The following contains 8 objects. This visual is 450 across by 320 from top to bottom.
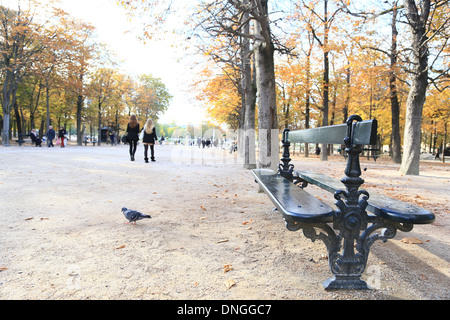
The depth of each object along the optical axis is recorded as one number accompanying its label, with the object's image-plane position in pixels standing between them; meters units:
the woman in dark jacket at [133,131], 11.30
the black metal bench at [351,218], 1.98
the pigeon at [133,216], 3.43
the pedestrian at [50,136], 22.86
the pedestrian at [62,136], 22.72
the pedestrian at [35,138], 22.64
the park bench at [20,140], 22.10
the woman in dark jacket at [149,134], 11.45
